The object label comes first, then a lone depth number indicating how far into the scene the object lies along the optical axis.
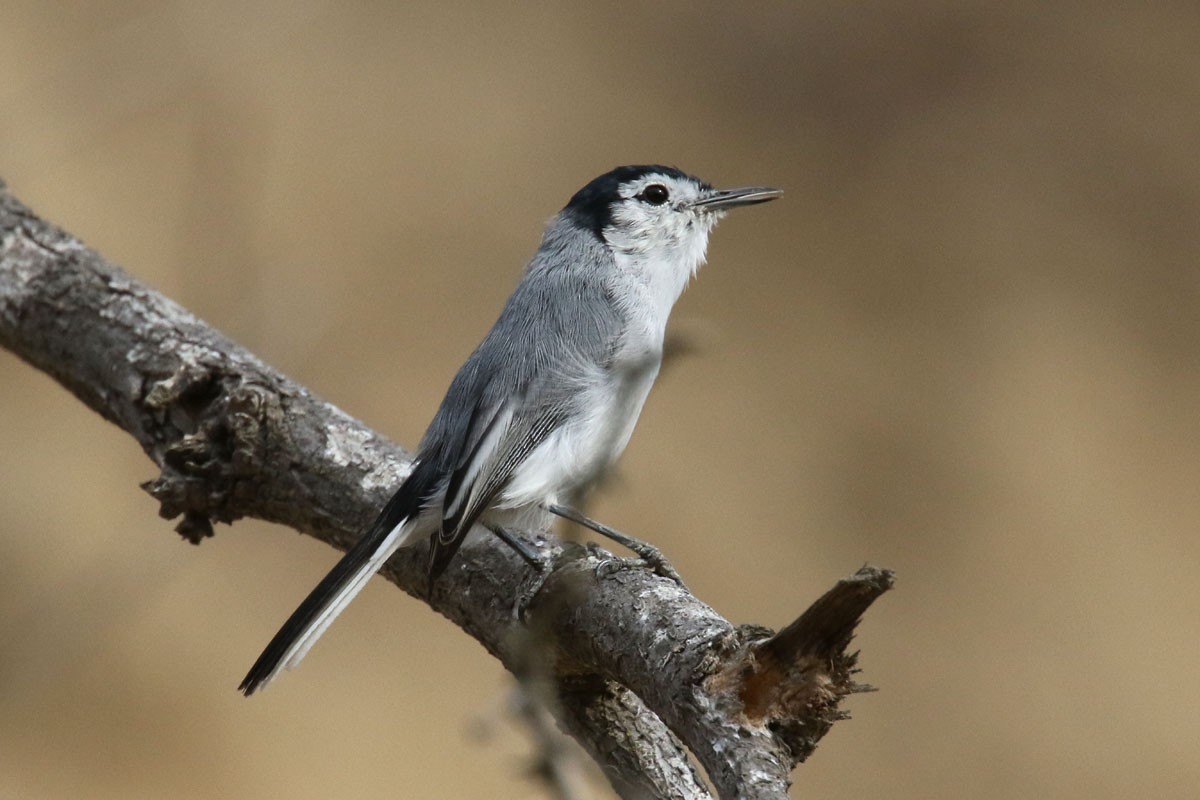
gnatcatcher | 3.14
